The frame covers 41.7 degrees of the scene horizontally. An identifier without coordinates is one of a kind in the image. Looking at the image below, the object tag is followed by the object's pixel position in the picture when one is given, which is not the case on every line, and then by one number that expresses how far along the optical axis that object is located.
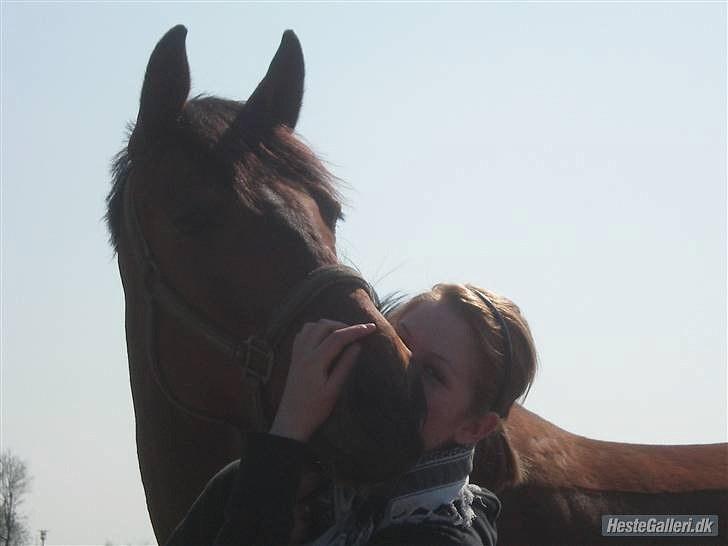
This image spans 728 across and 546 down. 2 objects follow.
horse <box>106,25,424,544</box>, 2.51
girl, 2.30
